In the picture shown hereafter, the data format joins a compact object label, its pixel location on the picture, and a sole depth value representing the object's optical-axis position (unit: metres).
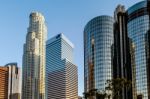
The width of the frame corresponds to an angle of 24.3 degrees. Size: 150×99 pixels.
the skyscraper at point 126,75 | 190.12
